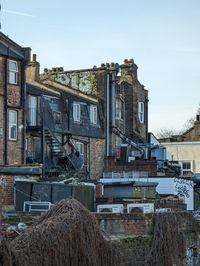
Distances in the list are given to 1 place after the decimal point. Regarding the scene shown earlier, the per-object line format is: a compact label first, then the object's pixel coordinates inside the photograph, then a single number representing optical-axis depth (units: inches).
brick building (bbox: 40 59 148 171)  1877.5
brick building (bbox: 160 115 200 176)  2249.0
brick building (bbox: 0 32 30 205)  1389.0
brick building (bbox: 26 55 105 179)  1524.4
